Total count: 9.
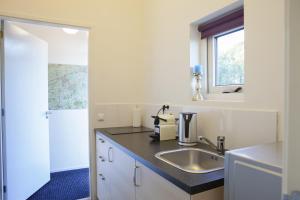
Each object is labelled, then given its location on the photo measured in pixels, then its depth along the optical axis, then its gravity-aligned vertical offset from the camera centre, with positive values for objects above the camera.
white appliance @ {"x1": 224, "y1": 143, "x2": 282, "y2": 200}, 0.62 -0.26
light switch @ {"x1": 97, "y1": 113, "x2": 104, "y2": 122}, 2.31 -0.24
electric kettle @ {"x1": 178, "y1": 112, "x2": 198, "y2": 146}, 1.52 -0.25
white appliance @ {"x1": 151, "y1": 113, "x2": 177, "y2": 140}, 1.69 -0.26
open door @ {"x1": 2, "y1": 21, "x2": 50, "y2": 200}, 2.15 -0.20
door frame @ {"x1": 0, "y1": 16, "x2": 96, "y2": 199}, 1.96 +0.21
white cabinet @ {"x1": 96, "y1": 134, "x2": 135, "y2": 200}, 1.38 -0.62
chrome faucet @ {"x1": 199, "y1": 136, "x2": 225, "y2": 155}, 1.29 -0.31
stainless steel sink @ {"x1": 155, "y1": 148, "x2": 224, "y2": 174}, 1.28 -0.41
